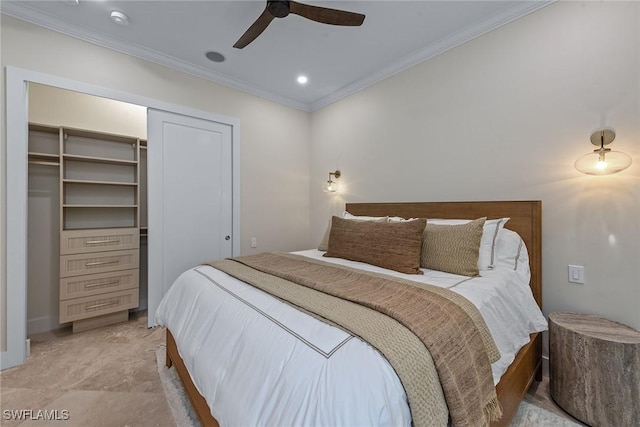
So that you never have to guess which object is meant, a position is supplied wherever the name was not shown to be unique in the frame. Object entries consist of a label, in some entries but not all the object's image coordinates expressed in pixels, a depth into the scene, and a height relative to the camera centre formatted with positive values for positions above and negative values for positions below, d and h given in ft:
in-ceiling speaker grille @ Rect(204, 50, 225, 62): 8.81 +5.30
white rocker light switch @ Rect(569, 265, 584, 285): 5.91 -1.35
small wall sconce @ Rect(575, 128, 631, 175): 5.31 +1.11
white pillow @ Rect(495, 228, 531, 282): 6.21 -0.93
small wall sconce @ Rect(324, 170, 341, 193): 11.59 +1.33
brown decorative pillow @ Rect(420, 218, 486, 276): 5.75 -0.77
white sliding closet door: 8.99 +0.69
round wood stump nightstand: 4.41 -2.74
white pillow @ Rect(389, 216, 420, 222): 8.12 -0.16
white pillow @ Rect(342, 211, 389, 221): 9.78 -0.08
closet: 8.61 -0.37
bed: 2.93 -1.91
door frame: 6.68 +0.05
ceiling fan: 5.55 +4.28
